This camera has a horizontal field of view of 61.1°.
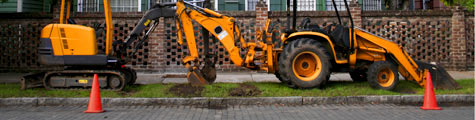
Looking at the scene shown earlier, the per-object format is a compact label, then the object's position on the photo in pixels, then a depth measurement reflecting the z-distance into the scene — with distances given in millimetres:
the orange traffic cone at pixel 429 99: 7523
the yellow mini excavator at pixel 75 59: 8719
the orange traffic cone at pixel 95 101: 7152
